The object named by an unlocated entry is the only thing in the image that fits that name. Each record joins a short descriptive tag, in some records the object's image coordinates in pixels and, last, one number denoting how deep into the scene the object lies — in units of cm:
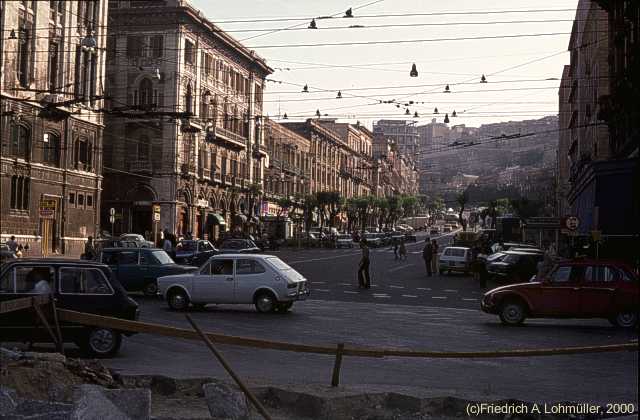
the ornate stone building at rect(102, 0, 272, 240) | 2003
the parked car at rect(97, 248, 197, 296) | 2388
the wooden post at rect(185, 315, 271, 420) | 657
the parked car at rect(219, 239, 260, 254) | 4416
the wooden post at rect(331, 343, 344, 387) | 802
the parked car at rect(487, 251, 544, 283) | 3544
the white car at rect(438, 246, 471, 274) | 4259
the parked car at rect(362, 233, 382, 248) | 8856
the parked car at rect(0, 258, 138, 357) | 1212
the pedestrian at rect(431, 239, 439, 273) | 4206
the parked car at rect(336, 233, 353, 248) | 8325
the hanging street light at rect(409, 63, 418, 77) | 2845
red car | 1894
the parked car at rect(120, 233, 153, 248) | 3556
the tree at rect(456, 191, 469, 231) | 10244
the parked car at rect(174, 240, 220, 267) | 3532
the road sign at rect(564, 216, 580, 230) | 3069
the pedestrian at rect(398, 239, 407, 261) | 5822
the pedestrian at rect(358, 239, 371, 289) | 3041
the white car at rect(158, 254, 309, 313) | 2066
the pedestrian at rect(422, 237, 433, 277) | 4138
